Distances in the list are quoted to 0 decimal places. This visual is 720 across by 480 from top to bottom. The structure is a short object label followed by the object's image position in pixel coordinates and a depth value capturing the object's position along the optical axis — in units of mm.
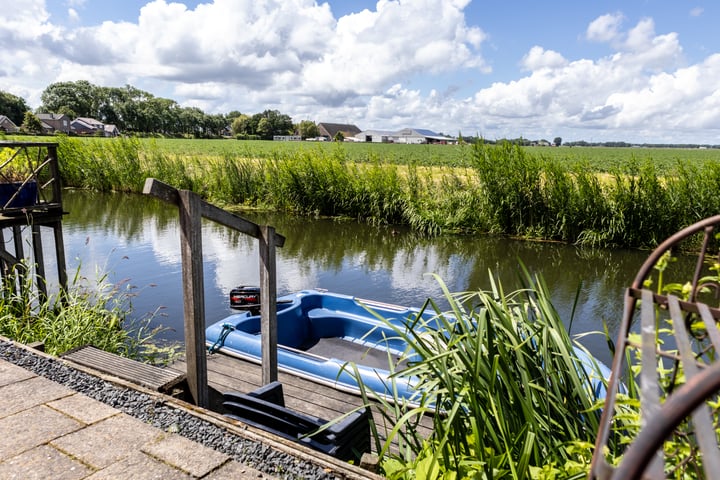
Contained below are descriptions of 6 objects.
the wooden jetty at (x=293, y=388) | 3531
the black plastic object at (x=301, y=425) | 2252
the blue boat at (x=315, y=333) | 4016
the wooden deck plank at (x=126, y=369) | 2612
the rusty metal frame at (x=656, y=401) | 532
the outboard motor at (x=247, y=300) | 5125
